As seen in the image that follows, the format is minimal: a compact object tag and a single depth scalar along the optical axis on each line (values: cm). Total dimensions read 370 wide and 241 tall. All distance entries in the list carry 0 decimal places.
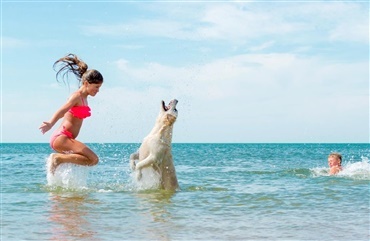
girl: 1010
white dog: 1057
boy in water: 1659
